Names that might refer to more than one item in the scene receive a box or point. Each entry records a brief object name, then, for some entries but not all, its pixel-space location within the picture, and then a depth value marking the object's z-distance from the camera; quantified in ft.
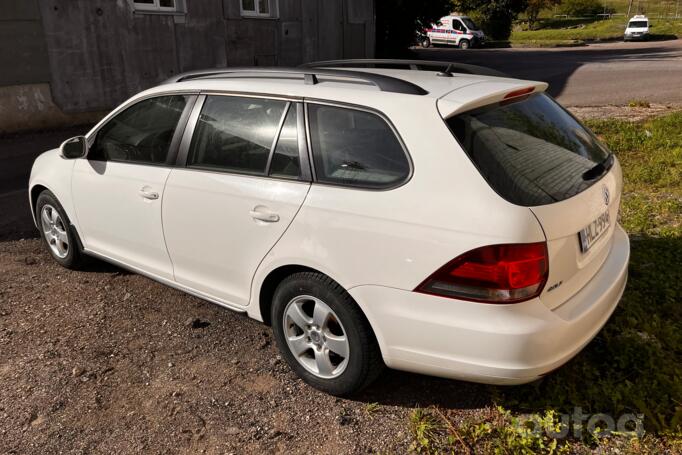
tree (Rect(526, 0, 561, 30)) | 166.40
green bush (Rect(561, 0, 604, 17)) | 197.40
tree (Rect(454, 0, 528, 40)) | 134.51
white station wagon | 8.29
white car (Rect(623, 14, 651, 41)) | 126.21
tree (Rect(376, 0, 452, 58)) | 68.90
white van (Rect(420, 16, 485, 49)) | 116.47
